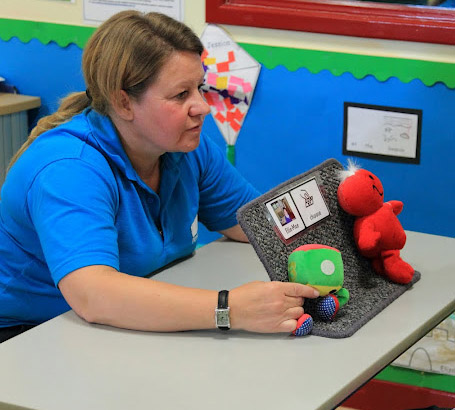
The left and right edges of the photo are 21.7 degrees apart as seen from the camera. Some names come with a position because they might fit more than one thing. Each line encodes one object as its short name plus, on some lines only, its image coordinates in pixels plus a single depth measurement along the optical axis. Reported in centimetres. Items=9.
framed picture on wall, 257
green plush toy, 183
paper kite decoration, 273
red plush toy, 197
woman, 179
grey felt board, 184
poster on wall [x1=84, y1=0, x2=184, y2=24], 279
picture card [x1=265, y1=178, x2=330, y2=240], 189
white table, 161
